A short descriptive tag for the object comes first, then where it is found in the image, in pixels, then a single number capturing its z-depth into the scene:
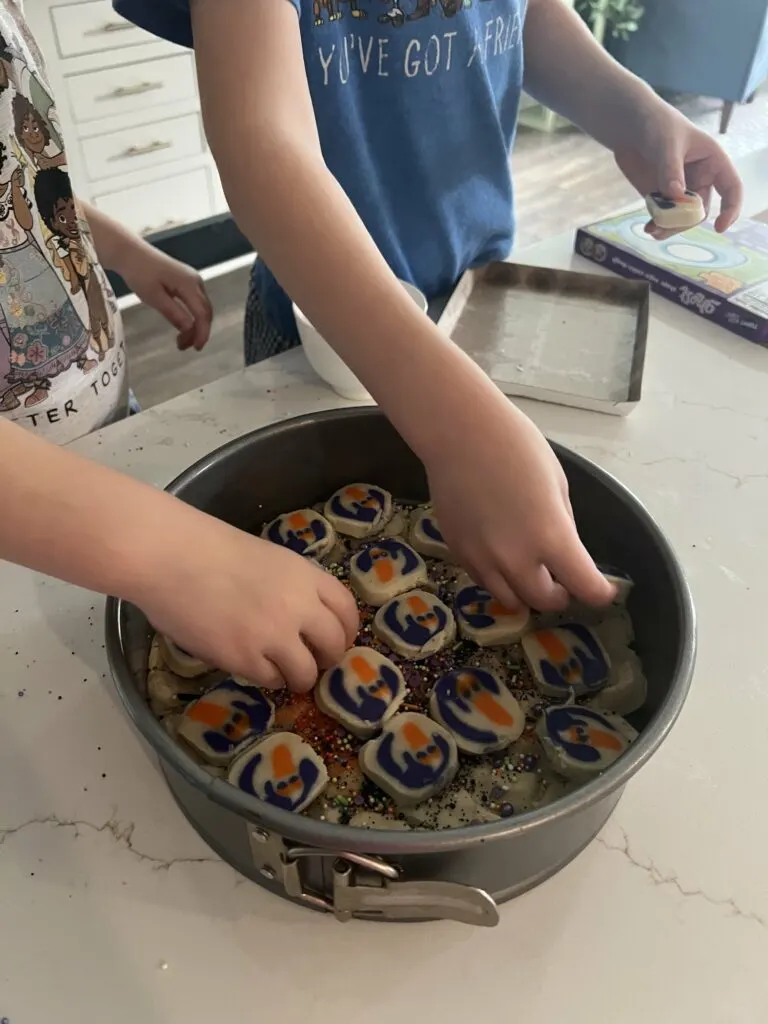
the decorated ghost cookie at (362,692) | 0.48
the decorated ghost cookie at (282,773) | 0.43
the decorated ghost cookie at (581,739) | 0.45
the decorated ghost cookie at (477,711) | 0.47
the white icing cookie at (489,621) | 0.53
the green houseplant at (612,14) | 2.67
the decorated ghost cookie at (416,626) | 0.53
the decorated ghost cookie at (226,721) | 0.46
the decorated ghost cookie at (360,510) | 0.61
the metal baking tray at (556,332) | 0.74
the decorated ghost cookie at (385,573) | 0.56
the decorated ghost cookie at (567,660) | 0.51
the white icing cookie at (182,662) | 0.50
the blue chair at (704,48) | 2.60
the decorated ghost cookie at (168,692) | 0.50
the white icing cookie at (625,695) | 0.50
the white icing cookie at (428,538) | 0.59
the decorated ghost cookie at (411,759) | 0.45
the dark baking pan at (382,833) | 0.34
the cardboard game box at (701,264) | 0.81
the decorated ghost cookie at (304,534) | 0.59
